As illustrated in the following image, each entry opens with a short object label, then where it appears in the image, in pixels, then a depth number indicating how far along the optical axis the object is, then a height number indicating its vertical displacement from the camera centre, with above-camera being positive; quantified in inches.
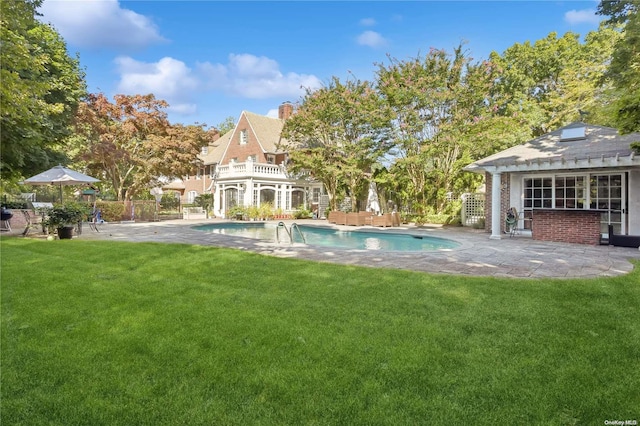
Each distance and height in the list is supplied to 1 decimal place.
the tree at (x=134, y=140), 866.8 +187.0
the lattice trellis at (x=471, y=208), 714.2 -0.7
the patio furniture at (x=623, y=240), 408.2 -39.5
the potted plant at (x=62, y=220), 450.6 -10.1
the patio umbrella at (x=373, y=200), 975.6 +24.7
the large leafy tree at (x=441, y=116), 722.2 +195.4
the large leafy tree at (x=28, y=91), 191.9 +99.7
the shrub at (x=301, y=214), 999.0 -12.3
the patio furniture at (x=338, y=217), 790.5 -18.1
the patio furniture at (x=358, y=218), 769.6 -19.7
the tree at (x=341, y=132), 818.2 +190.5
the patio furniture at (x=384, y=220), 721.6 -23.2
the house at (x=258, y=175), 1002.7 +103.2
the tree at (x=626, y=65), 233.1 +188.7
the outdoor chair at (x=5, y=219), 559.8 -9.8
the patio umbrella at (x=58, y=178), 523.8 +50.8
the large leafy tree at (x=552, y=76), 858.8 +372.9
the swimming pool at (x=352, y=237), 490.0 -46.9
